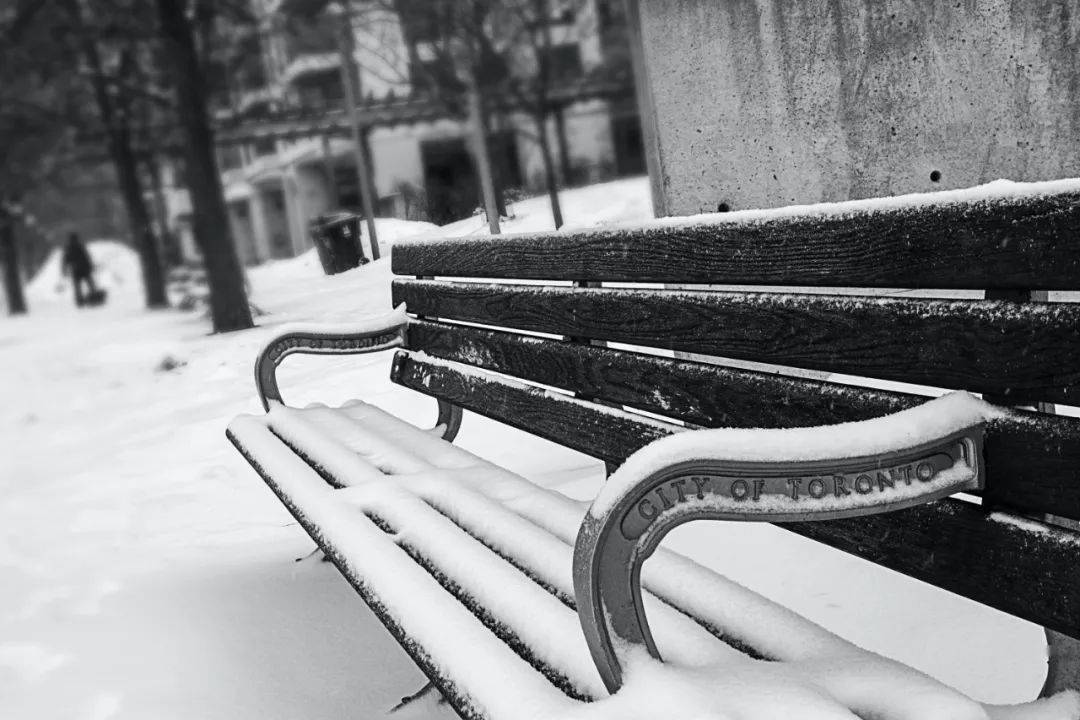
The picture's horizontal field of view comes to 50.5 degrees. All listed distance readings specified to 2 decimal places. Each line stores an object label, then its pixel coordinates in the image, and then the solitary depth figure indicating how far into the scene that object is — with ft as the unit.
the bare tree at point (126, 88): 36.91
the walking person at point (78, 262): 82.02
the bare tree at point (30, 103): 39.73
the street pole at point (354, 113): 16.14
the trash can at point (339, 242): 16.34
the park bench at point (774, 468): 4.10
